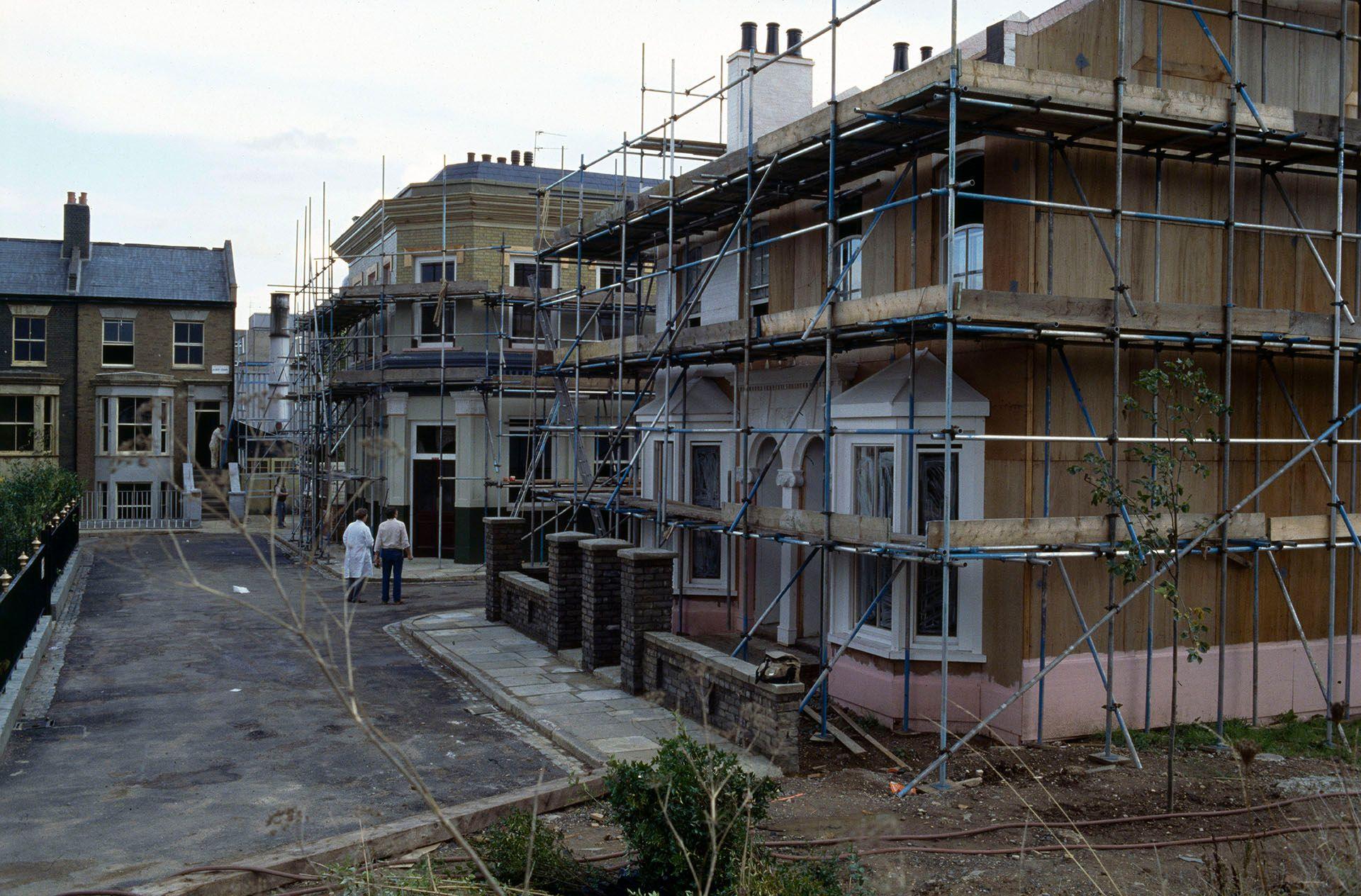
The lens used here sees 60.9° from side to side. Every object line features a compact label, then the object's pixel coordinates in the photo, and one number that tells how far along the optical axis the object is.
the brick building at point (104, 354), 38.16
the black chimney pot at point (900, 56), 18.59
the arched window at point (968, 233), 11.99
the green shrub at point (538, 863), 6.94
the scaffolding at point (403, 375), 26.09
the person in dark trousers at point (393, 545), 20.52
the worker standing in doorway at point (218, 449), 36.91
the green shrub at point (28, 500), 18.42
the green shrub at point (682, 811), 6.86
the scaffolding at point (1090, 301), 10.34
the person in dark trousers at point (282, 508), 37.73
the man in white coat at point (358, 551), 19.81
